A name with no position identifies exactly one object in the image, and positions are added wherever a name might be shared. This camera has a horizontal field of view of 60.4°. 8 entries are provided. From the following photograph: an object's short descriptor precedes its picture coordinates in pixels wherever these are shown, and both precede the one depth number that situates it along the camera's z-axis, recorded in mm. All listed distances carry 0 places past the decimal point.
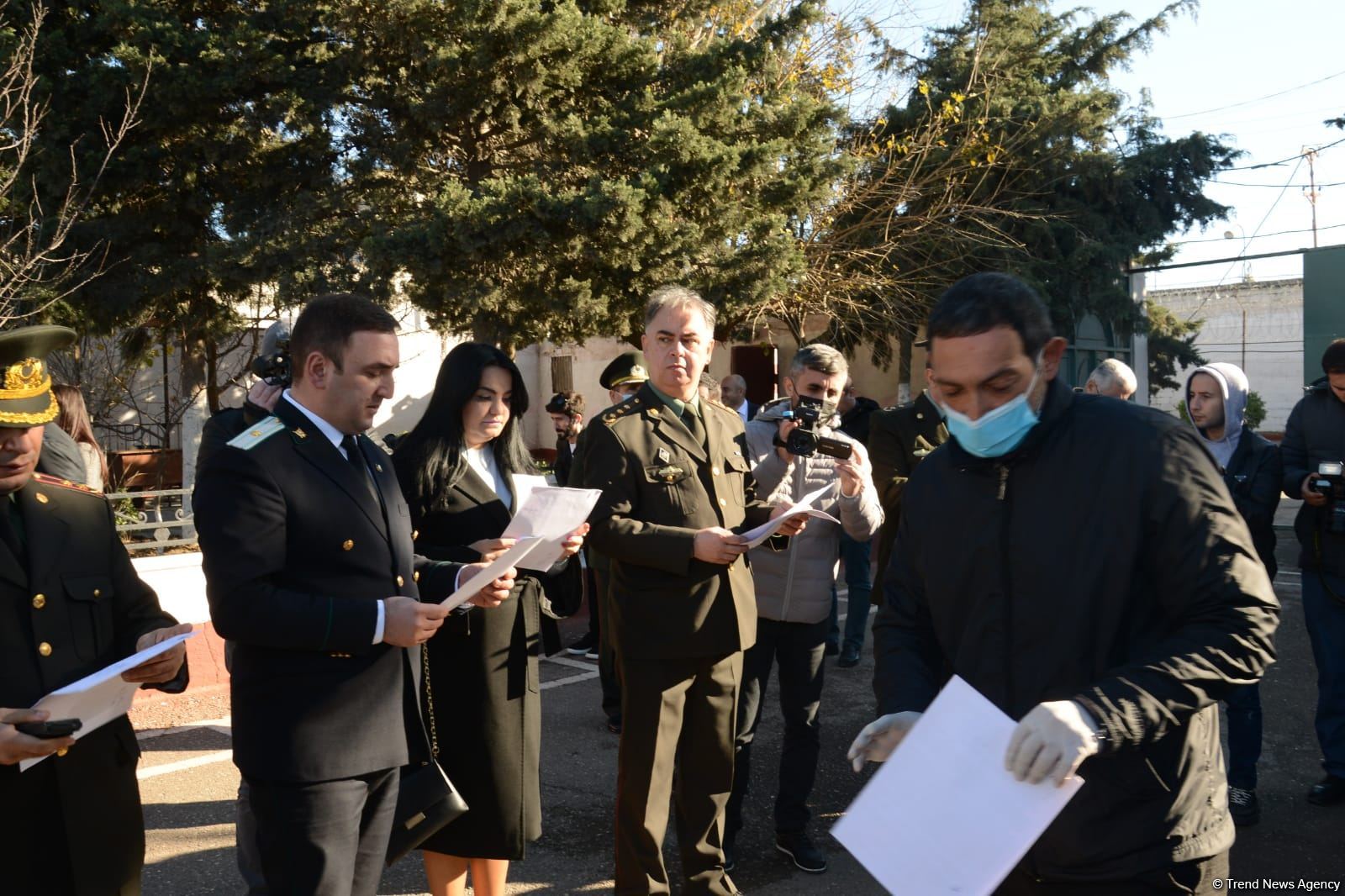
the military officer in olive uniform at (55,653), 2609
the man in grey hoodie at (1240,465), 5363
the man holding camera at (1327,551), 5543
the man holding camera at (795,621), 4883
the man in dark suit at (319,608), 2818
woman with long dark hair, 3939
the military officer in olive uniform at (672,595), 4145
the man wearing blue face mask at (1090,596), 2115
